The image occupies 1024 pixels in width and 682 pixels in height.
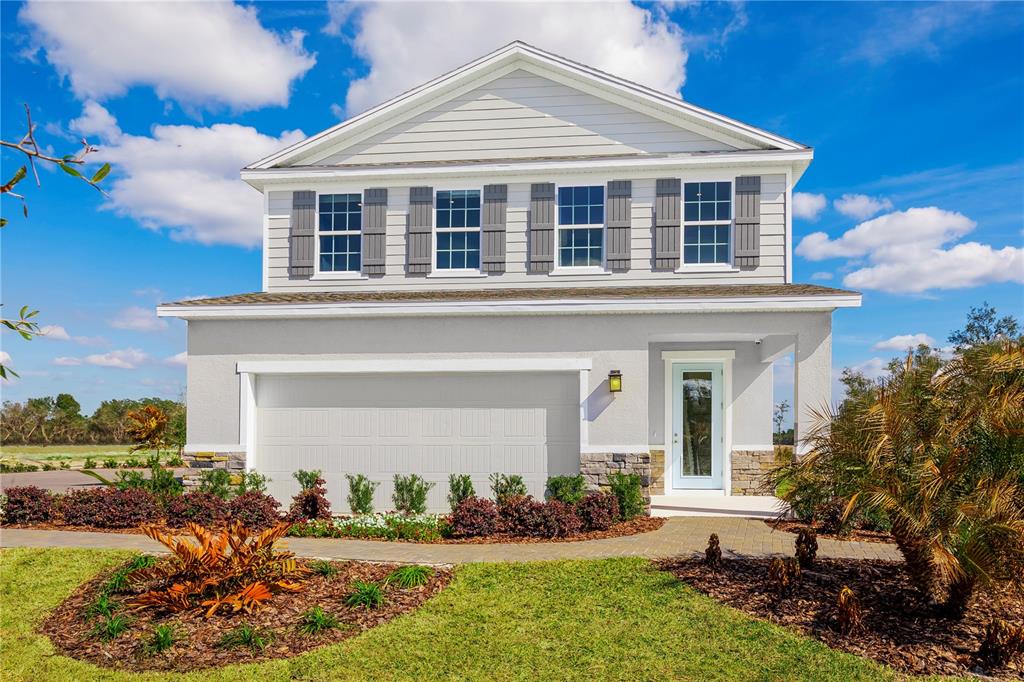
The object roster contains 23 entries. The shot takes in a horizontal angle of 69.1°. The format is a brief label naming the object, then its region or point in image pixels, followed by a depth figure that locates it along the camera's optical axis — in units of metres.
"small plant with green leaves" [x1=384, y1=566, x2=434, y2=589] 8.09
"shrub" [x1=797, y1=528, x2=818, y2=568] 8.55
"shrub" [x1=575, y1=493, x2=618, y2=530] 11.06
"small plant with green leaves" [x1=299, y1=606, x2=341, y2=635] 7.16
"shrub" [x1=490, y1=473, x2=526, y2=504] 12.22
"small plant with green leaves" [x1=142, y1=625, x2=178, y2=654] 6.92
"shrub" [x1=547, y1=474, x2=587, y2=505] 11.69
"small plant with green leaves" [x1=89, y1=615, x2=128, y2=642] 7.26
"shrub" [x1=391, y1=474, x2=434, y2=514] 12.64
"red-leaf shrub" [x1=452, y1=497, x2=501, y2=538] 10.62
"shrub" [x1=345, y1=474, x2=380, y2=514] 12.63
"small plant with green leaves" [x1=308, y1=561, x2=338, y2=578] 8.40
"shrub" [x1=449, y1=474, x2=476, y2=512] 12.48
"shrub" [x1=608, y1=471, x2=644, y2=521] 11.71
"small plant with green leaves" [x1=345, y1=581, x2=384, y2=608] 7.63
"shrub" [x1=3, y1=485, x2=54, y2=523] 11.80
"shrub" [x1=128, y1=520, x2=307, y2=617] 7.57
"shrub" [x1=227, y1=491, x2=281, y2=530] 11.23
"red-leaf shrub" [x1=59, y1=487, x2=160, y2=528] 11.48
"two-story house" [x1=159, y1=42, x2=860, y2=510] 12.34
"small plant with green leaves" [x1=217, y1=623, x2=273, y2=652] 6.91
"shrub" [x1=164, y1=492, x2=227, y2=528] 11.26
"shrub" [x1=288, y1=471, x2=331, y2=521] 11.75
